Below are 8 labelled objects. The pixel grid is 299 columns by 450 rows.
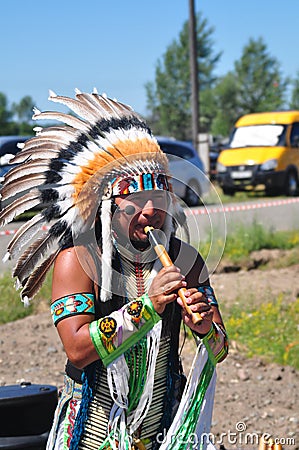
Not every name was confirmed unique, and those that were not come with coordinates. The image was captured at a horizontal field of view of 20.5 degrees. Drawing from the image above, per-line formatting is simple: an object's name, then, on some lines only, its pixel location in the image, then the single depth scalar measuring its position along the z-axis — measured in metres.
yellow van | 19.19
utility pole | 23.64
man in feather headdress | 2.33
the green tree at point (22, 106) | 98.43
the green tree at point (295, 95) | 59.94
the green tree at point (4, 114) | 75.51
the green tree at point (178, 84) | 74.12
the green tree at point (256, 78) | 62.84
